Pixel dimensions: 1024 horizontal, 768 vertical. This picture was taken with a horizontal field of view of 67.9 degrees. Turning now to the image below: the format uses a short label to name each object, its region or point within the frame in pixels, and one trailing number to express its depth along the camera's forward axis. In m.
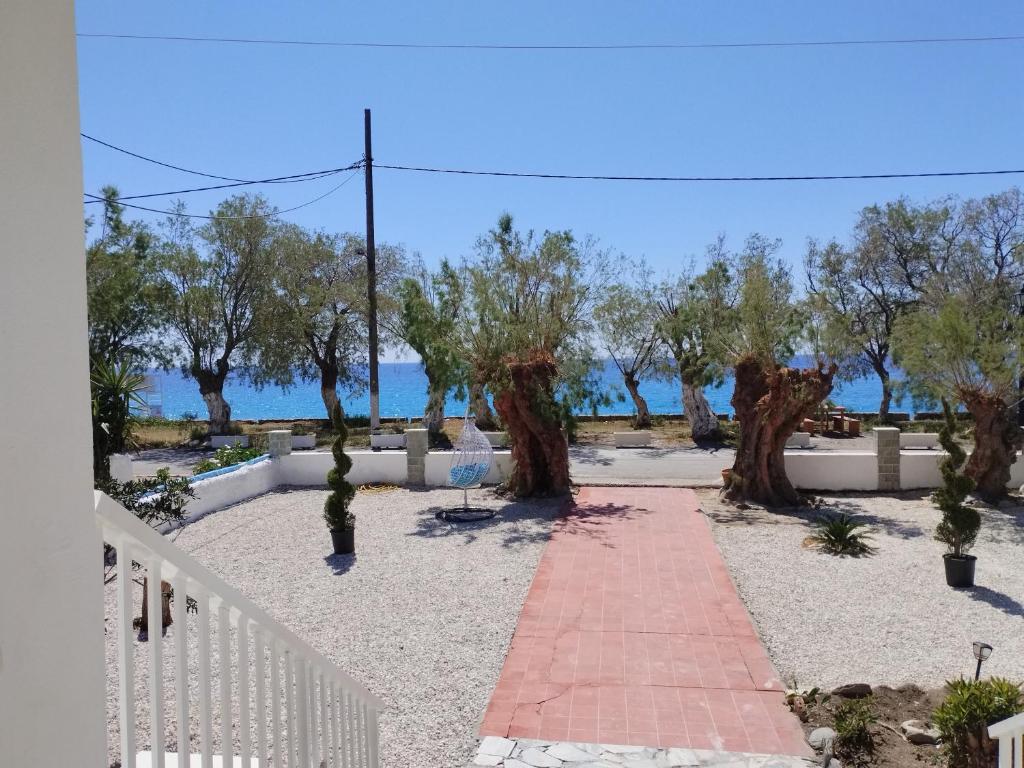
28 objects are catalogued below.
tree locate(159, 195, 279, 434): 27.22
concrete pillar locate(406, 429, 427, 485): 16.38
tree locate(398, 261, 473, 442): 15.04
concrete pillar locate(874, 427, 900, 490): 15.06
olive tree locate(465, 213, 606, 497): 14.66
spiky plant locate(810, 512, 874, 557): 10.75
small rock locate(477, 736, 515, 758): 5.37
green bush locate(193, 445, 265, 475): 15.99
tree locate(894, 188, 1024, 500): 13.64
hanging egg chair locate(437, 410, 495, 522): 14.11
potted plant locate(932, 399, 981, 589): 9.08
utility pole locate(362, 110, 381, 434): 21.30
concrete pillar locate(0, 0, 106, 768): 1.22
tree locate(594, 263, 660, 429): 26.06
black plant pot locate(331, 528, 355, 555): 10.92
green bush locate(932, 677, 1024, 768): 4.25
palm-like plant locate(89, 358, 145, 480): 6.58
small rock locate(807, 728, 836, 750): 4.78
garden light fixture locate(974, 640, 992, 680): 5.27
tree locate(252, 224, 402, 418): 27.88
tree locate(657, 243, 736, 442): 23.39
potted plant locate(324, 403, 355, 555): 10.91
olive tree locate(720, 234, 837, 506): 13.80
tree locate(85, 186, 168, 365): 25.03
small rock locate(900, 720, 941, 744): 5.34
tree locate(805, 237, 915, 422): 29.33
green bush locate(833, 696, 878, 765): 5.21
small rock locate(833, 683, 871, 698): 6.09
